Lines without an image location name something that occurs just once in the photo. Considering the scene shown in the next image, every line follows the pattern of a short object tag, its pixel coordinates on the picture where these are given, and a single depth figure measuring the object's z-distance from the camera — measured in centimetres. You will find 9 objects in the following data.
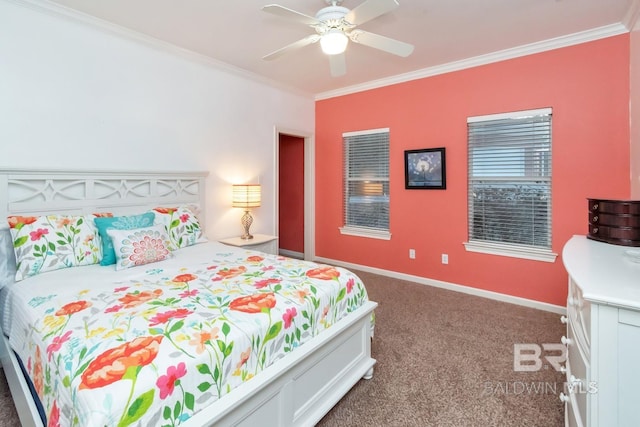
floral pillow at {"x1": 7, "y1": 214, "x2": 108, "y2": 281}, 206
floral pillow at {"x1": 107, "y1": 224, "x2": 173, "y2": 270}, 220
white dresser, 99
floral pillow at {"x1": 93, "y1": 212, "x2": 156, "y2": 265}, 230
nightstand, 353
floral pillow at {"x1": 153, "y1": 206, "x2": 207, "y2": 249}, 281
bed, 108
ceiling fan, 193
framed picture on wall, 380
